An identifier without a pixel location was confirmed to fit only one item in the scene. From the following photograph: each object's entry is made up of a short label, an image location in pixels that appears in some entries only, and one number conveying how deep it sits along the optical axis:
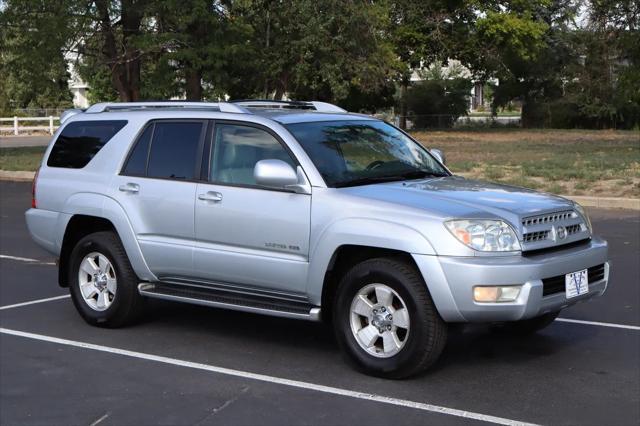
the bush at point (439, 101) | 52.47
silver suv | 5.70
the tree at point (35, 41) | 28.91
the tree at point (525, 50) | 42.28
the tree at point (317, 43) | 32.75
